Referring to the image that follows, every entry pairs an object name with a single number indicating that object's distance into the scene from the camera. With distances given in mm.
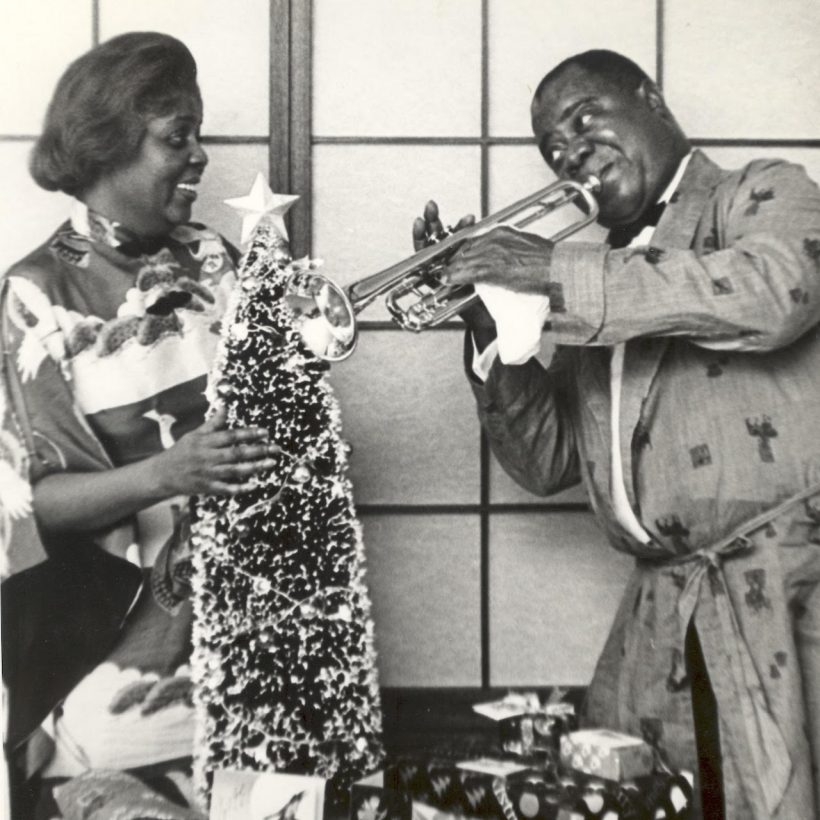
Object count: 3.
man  1293
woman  1475
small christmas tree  1360
